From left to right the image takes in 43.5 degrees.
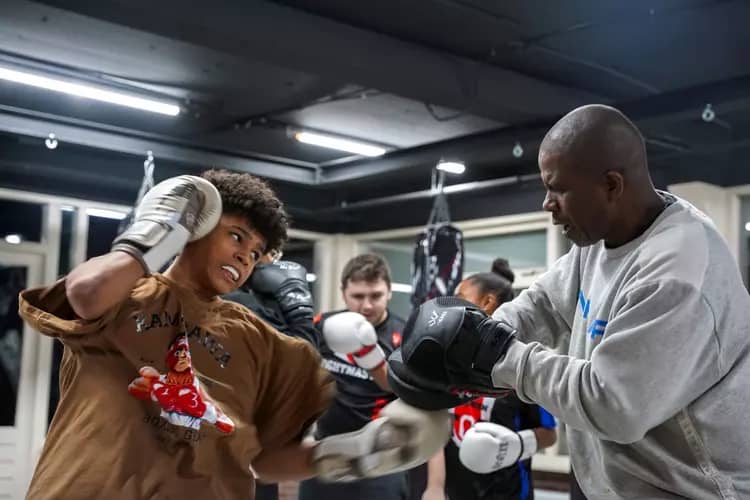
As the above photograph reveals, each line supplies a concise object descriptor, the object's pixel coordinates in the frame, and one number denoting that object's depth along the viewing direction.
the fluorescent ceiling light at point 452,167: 6.55
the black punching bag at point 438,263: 6.15
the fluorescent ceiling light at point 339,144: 6.95
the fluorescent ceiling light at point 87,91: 5.65
